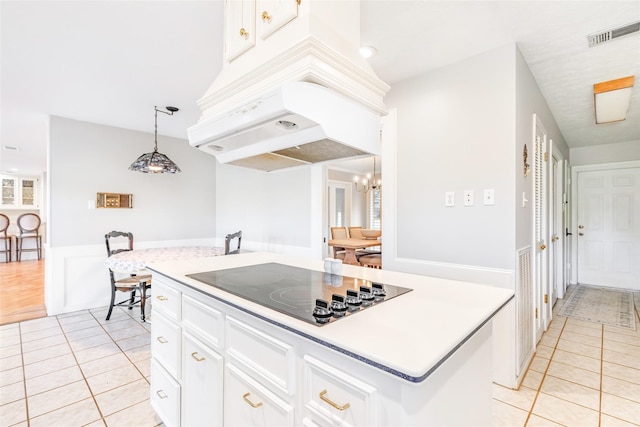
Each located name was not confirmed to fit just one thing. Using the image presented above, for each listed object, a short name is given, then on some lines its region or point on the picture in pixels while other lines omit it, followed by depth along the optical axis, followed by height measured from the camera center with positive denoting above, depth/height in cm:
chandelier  798 +86
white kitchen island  75 -46
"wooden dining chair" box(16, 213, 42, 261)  734 -41
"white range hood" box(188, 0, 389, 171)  107 +48
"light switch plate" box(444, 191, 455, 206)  230 +11
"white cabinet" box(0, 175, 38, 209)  774 +62
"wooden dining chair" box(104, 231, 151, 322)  332 -76
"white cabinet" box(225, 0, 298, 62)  118 +84
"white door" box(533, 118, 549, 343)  251 -16
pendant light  312 +53
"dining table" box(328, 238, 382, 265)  469 -51
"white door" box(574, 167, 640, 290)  455 -25
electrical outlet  221 +11
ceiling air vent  186 +115
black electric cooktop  101 -34
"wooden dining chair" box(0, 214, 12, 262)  715 -55
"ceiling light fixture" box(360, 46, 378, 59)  210 +115
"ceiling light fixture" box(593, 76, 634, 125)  256 +106
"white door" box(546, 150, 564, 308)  339 -21
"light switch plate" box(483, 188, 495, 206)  210 +11
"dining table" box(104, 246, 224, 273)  291 -45
